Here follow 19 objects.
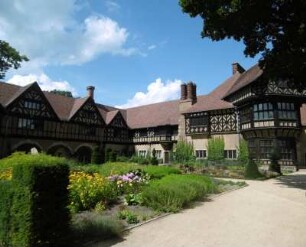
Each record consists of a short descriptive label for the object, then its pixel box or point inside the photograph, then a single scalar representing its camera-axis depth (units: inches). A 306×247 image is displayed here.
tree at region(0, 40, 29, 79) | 891.2
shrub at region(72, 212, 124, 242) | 299.0
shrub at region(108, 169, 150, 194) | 494.0
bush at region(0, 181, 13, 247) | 263.6
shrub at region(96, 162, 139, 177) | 653.0
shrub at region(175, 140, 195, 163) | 1451.8
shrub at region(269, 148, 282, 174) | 987.3
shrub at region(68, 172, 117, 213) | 394.8
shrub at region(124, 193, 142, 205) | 440.8
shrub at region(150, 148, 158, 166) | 1262.5
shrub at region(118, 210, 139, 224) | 353.7
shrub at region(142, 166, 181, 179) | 660.1
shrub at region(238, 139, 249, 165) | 1207.2
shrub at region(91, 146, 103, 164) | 1325.0
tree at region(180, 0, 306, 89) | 566.9
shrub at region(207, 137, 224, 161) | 1352.1
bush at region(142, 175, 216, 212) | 417.1
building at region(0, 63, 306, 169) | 1152.2
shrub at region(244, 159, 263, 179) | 874.1
